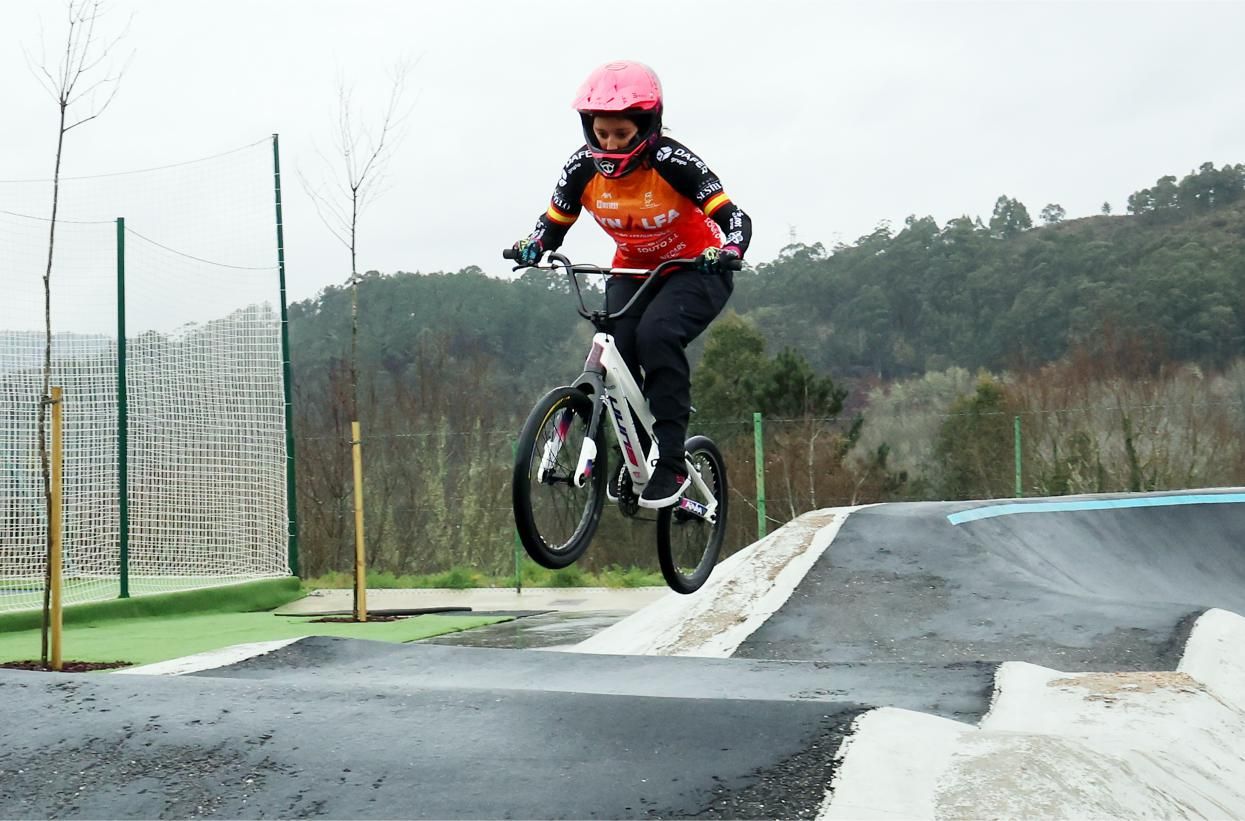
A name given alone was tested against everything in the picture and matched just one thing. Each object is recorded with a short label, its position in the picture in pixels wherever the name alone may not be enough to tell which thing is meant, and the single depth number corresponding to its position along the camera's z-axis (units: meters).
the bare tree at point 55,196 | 8.05
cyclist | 5.29
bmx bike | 5.13
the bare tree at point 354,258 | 11.45
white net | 11.30
